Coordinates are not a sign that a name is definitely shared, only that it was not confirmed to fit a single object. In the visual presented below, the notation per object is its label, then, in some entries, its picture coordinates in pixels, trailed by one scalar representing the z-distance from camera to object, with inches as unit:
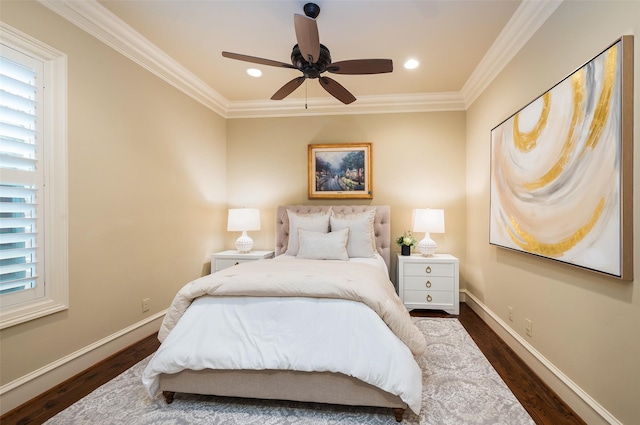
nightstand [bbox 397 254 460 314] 133.9
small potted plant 141.9
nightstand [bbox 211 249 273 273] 146.6
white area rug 65.4
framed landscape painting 157.9
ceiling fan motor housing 89.8
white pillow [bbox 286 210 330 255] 139.0
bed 64.4
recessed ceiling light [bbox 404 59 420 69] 117.7
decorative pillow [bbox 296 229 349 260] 125.2
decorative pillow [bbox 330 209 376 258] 132.9
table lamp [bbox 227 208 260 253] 149.9
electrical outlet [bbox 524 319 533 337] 88.5
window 69.4
